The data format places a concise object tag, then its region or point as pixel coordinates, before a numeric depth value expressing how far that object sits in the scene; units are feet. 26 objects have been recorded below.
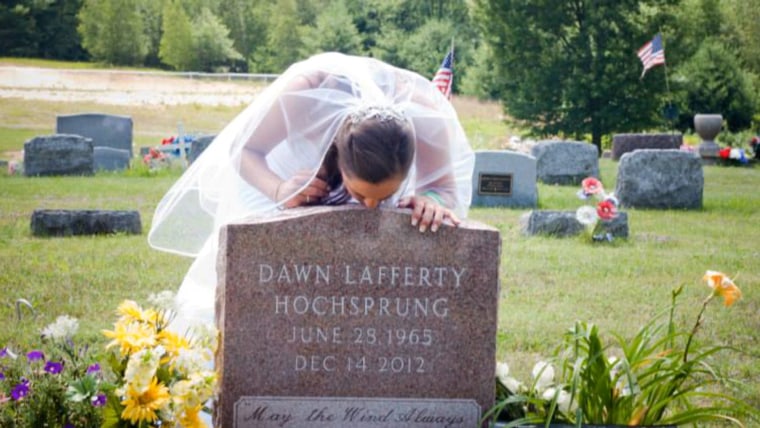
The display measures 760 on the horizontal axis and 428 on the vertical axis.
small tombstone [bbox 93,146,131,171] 57.11
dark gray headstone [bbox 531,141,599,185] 54.65
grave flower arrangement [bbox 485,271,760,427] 12.09
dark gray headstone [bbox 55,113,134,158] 61.67
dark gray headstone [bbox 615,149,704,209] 44.47
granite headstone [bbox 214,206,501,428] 12.13
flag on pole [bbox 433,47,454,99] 32.30
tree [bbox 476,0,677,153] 104.32
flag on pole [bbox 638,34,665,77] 62.08
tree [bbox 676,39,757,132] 108.37
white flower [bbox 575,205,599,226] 32.32
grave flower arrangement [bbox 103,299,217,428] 10.83
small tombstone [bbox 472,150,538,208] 43.73
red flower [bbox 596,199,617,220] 32.32
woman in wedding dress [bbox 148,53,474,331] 12.46
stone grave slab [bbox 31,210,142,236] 32.30
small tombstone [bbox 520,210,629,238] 34.45
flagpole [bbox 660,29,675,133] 99.99
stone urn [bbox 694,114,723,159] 76.28
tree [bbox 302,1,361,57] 97.96
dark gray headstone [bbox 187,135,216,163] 53.06
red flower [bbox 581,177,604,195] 32.65
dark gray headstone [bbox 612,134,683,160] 71.51
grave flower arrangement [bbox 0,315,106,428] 11.12
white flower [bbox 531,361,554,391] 13.19
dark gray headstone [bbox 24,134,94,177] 51.78
